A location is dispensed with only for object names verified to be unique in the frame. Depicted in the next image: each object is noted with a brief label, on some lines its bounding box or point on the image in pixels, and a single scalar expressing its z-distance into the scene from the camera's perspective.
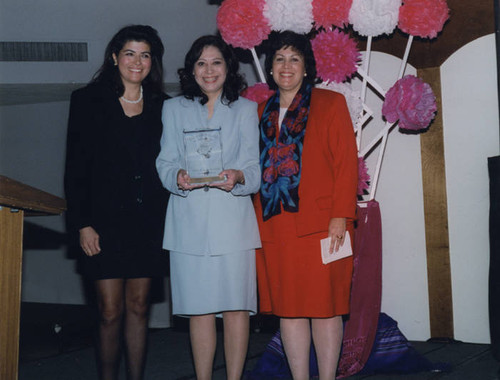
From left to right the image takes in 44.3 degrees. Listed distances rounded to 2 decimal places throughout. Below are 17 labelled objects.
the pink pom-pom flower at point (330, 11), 2.95
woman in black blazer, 2.39
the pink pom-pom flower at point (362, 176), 3.01
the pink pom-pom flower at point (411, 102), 2.95
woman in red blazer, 2.41
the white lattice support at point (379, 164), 3.16
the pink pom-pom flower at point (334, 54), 2.95
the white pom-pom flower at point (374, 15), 2.95
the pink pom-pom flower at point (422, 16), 2.95
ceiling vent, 4.76
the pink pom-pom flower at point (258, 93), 3.10
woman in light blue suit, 2.34
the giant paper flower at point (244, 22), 2.96
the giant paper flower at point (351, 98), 3.05
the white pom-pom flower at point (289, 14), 2.94
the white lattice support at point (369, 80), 3.16
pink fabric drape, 2.99
